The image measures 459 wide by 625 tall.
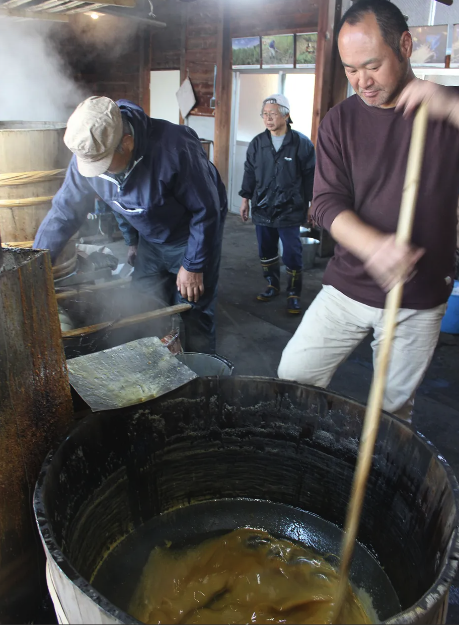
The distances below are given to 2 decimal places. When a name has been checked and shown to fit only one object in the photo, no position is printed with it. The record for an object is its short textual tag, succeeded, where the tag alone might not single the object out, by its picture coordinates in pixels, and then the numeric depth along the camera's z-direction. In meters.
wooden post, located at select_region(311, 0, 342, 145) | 6.52
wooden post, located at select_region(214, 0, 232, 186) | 9.06
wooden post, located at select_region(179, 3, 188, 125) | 9.93
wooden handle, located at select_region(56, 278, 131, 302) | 3.06
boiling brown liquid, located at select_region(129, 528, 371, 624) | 1.86
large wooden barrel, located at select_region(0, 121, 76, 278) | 3.06
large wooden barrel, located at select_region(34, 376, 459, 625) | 1.82
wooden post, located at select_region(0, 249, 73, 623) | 1.55
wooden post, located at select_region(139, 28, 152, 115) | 11.12
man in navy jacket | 2.58
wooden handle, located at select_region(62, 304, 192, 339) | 2.57
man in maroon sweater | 1.92
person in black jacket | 5.40
